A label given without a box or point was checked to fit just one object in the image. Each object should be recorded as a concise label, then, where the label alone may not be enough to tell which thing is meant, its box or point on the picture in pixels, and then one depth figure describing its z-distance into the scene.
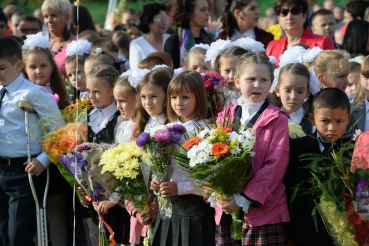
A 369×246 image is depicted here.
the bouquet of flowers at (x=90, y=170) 10.80
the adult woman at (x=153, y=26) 18.20
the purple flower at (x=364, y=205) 8.16
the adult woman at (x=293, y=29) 14.41
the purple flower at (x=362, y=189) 8.16
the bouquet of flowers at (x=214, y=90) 11.38
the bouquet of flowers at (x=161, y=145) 9.68
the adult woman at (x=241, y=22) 16.03
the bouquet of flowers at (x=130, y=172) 10.17
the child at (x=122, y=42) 20.48
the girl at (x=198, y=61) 13.35
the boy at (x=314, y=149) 9.23
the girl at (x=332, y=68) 12.53
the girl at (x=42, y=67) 14.68
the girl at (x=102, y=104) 12.52
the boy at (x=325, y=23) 19.12
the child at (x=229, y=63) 12.09
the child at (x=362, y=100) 10.95
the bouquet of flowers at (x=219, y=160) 8.73
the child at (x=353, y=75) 14.28
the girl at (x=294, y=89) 11.21
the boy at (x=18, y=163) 12.37
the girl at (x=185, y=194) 10.24
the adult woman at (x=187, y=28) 15.99
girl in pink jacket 9.09
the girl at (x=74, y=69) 14.98
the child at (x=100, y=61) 14.35
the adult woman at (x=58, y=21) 17.26
